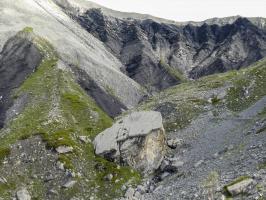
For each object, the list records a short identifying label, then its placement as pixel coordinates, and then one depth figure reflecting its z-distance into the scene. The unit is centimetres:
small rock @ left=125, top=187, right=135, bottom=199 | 4082
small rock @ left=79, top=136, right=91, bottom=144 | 5003
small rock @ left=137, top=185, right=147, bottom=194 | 4118
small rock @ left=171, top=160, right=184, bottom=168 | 4351
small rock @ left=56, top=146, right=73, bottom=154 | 4629
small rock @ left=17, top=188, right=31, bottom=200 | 3999
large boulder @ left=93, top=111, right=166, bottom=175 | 4672
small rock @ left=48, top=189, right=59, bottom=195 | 4114
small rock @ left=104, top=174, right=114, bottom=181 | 4410
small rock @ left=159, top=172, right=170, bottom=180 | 4306
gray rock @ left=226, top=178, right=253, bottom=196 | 3025
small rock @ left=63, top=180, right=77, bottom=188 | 4180
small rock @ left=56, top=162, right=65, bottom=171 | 4386
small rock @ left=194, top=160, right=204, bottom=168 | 4104
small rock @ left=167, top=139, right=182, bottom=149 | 4892
